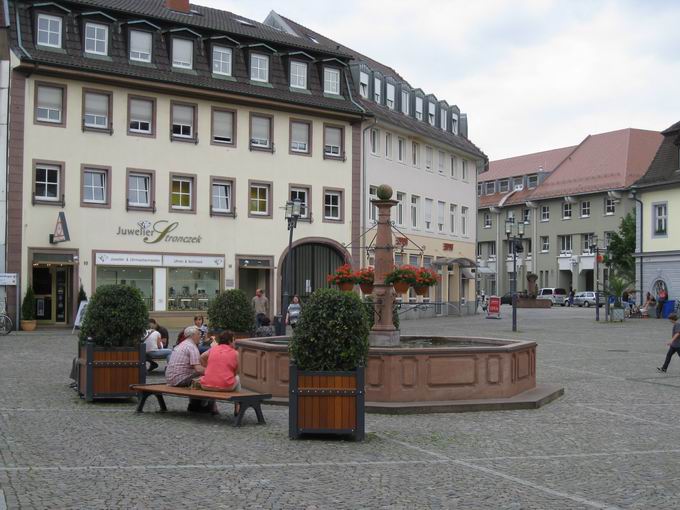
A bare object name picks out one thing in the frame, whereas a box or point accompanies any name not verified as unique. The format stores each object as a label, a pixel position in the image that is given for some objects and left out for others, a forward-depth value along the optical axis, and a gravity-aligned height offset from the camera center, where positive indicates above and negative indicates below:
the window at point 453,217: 53.41 +4.06
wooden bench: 11.73 -1.33
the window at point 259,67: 40.03 +9.23
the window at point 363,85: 45.15 +9.63
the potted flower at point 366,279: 15.20 +0.17
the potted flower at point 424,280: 14.59 +0.15
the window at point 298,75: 41.28 +9.20
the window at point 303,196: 40.47 +3.95
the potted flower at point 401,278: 14.45 +0.18
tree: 65.00 +2.79
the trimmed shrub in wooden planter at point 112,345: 13.85 -0.82
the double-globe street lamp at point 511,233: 36.72 +2.23
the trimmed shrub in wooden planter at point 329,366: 10.75 -0.87
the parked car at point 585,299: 72.50 -0.64
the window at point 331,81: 42.38 +9.19
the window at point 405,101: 49.88 +9.83
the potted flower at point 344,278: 15.31 +0.19
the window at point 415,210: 48.94 +4.07
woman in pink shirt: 12.47 -1.04
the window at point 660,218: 49.69 +3.75
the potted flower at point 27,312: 33.16 -0.79
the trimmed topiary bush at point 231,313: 19.80 -0.48
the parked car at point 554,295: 76.75 -0.37
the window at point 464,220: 54.94 +3.96
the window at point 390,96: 48.25 +9.67
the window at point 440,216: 51.66 +3.97
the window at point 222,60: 38.97 +9.27
